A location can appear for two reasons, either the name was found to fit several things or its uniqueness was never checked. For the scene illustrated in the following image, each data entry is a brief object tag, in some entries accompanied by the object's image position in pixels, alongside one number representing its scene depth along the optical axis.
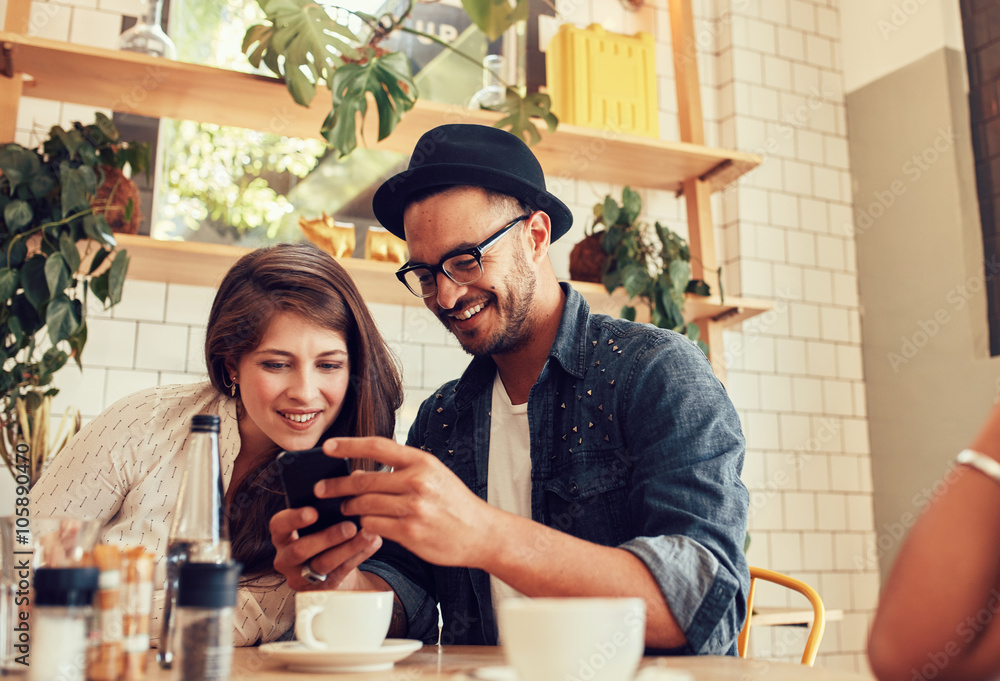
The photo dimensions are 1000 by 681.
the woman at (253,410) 1.77
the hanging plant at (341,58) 2.57
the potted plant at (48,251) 2.37
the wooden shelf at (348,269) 2.67
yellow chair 1.84
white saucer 1.04
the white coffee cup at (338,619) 1.09
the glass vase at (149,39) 2.77
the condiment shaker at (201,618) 0.88
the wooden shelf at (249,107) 2.64
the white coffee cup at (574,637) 0.74
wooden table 1.04
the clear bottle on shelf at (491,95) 3.17
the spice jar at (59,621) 0.85
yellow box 3.33
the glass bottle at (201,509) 1.02
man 1.23
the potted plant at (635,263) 3.10
